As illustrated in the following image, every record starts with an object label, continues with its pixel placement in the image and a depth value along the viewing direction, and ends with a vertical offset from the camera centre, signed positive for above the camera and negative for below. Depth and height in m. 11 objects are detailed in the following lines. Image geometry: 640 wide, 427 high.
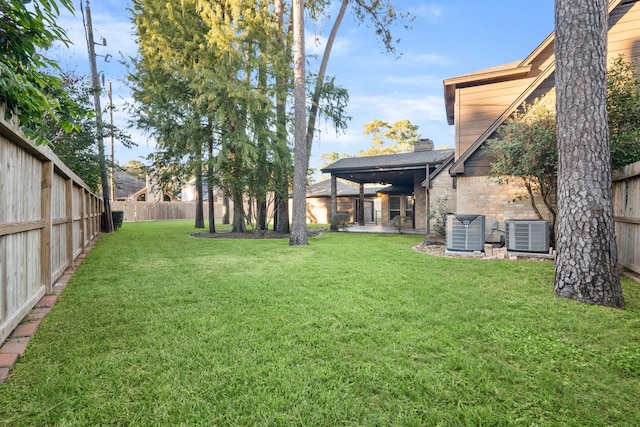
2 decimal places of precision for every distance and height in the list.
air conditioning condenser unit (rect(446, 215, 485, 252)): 7.16 -0.52
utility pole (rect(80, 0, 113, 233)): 12.70 +3.32
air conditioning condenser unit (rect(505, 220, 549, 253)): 6.75 -0.56
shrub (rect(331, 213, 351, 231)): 14.70 -0.44
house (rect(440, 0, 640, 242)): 7.68 +3.25
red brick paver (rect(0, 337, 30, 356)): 2.36 -1.03
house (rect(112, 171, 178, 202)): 31.78 +2.26
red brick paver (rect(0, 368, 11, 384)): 1.99 -1.05
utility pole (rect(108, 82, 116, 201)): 15.57 +5.41
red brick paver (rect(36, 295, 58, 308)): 3.48 -1.01
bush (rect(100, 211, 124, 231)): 15.54 -0.28
